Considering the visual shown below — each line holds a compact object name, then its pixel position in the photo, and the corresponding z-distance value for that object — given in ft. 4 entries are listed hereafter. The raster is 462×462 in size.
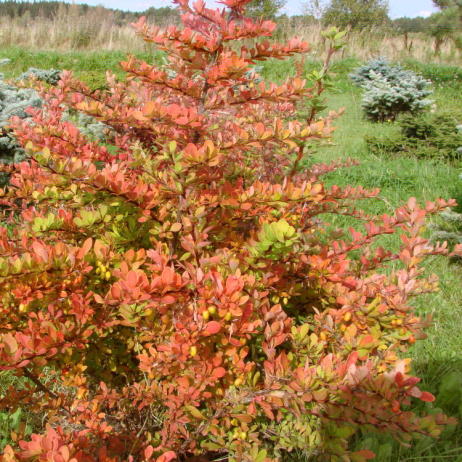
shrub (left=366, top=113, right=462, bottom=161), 18.25
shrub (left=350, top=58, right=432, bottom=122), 26.12
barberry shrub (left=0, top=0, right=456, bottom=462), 3.53
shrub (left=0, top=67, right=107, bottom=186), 11.54
